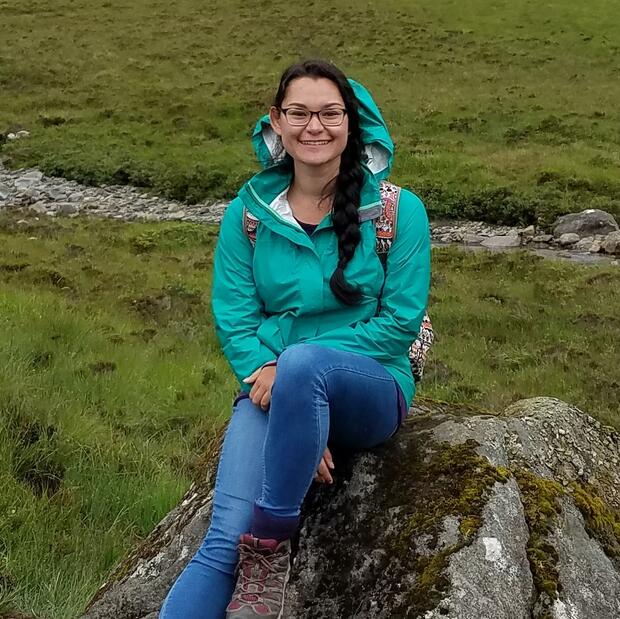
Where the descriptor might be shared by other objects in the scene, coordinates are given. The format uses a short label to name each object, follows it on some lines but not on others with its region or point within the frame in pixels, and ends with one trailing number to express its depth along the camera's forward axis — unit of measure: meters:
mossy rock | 3.19
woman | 3.51
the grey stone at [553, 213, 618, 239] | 22.19
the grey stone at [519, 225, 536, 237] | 22.84
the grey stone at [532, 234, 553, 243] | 22.33
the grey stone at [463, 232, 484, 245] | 22.53
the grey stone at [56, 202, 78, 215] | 26.70
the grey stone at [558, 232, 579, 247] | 21.61
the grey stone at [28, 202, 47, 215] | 26.02
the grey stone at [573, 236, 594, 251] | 21.14
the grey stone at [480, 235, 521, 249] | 21.95
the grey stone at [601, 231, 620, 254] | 20.58
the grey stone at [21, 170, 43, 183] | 31.02
